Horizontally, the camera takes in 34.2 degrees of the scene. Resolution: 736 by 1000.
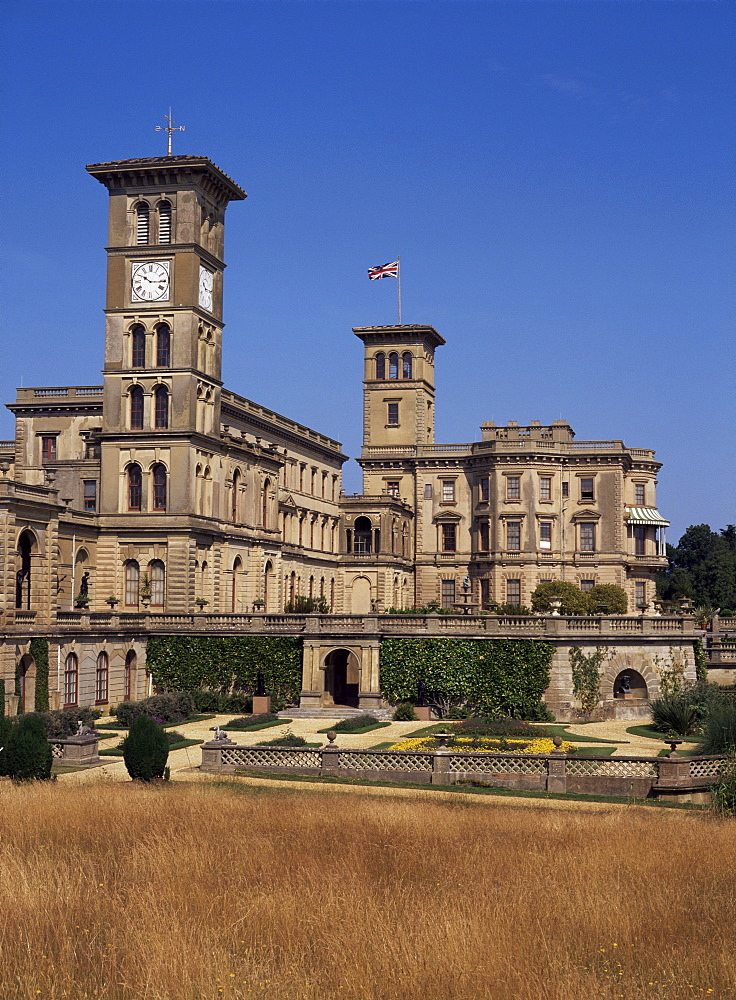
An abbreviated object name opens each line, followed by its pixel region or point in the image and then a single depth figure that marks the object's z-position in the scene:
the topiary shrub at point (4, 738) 30.64
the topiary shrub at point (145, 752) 31.34
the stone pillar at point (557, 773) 32.88
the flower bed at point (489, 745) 39.05
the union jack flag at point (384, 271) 97.06
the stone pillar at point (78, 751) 36.72
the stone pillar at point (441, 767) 33.97
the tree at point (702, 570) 127.12
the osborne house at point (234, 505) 54.09
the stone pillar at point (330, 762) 34.44
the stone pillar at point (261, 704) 53.75
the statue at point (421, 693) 53.34
